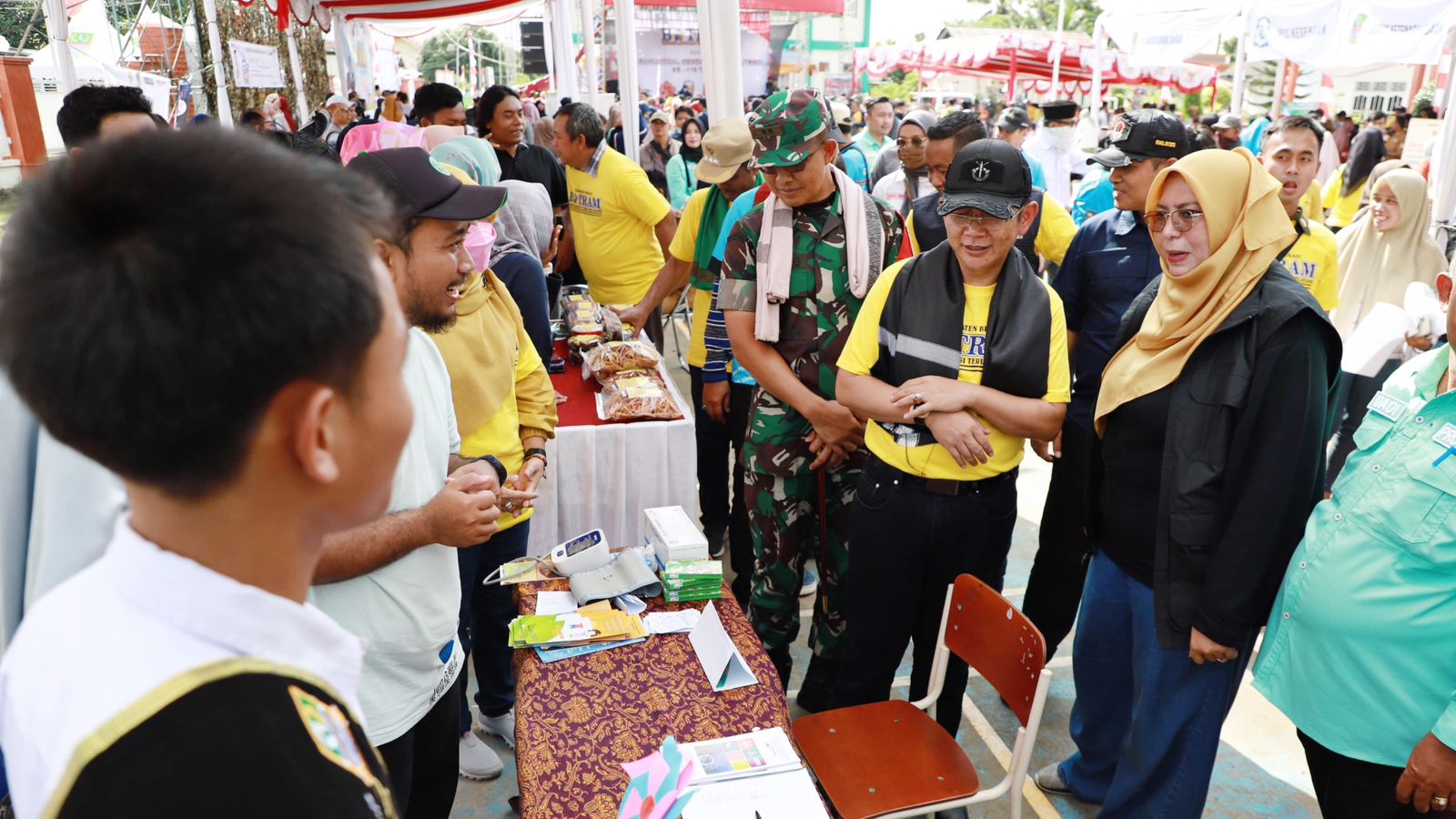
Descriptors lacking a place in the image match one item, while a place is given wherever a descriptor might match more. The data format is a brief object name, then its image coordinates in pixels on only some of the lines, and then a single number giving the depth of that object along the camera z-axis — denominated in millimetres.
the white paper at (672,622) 2172
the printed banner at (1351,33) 7258
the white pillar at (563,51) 12383
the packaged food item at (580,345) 4184
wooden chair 2027
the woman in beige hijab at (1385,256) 4207
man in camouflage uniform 2783
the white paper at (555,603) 2236
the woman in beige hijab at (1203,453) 1913
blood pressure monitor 2369
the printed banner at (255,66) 6980
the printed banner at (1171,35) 10695
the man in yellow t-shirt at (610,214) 4867
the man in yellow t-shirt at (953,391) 2352
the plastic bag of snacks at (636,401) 3434
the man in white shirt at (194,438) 525
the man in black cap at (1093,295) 3086
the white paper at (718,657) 1957
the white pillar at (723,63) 4336
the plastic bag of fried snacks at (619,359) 3805
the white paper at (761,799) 1559
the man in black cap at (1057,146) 7270
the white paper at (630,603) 2252
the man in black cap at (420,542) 1627
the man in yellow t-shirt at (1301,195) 3510
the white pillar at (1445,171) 4992
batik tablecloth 1670
